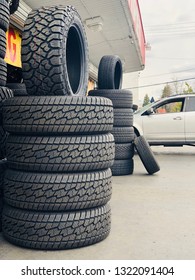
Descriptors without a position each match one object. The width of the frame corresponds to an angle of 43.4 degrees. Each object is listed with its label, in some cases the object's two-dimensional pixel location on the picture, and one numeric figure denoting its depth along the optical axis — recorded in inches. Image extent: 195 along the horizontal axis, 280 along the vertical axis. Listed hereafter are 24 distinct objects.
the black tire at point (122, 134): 164.2
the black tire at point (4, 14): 85.7
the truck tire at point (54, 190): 74.6
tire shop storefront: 227.7
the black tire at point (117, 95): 159.4
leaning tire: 165.2
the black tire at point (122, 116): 162.5
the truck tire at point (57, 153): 74.8
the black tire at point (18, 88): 117.6
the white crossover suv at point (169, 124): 270.0
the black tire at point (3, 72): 86.2
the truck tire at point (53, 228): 74.6
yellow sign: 223.5
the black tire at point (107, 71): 163.6
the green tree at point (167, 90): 1973.0
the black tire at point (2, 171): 86.0
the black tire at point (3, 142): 87.7
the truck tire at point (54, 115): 74.8
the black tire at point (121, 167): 167.9
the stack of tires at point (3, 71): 86.1
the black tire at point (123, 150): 166.0
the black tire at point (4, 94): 85.9
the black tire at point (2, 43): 86.5
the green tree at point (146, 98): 2472.5
